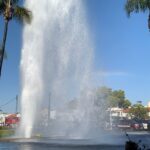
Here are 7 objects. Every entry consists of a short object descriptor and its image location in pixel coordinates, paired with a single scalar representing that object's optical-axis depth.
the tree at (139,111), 83.55
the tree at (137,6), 13.04
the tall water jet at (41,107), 22.95
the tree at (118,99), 77.23
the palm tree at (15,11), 15.08
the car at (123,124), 40.33
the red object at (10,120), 50.35
